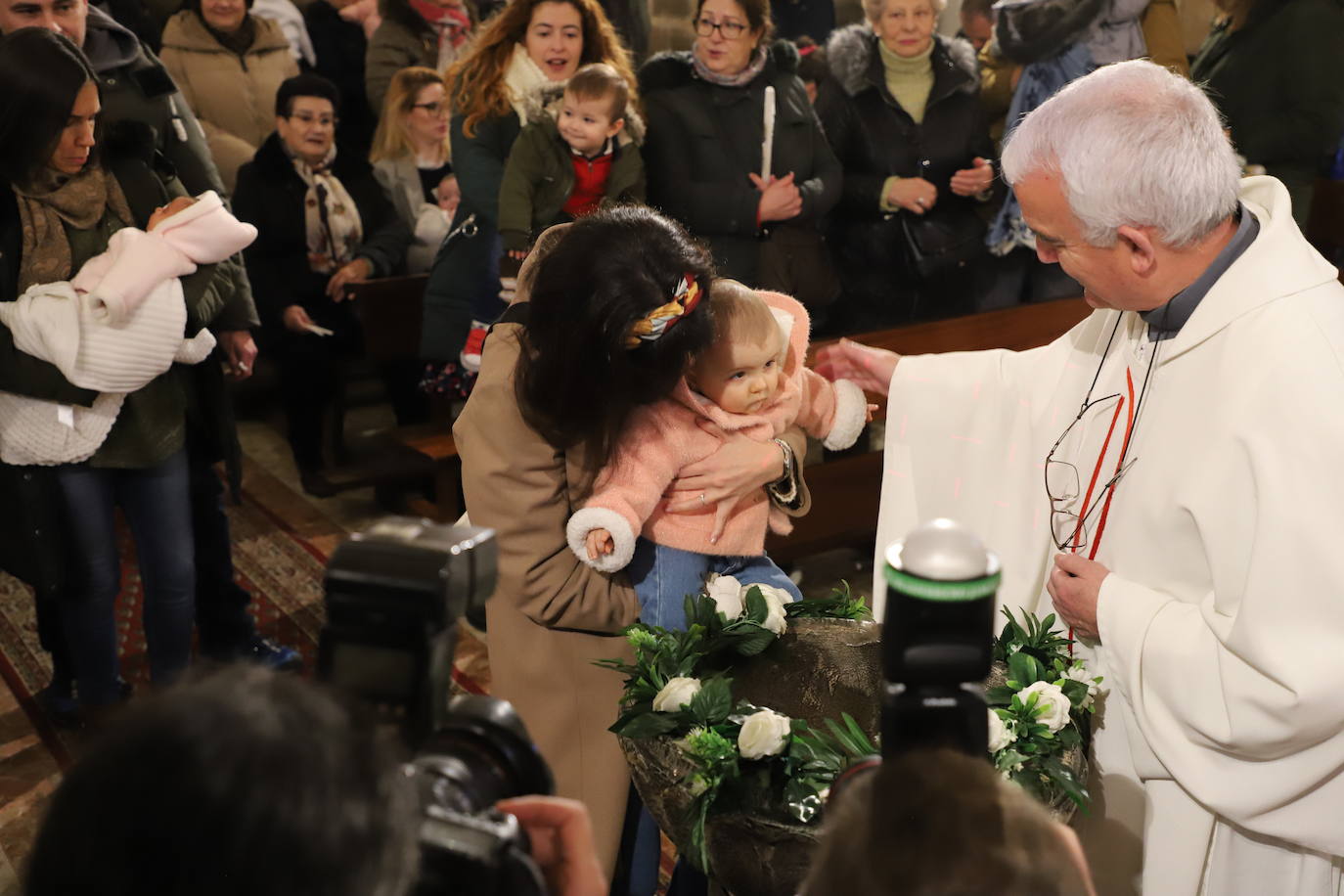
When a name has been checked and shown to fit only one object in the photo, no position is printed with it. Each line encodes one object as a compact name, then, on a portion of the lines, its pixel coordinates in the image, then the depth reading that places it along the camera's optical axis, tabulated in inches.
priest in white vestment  77.0
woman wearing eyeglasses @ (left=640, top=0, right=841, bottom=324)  175.0
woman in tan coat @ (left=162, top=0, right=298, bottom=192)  213.8
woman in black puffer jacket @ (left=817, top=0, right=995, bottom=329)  191.8
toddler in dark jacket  165.5
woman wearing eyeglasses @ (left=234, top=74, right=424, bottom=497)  201.8
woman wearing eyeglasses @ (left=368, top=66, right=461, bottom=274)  221.9
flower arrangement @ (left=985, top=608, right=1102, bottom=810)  67.7
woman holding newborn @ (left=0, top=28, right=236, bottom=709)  117.7
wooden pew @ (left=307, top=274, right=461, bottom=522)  187.2
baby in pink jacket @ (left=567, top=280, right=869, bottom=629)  90.5
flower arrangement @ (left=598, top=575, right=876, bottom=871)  68.0
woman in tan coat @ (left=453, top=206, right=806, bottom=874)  84.8
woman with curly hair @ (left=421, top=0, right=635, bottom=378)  172.9
